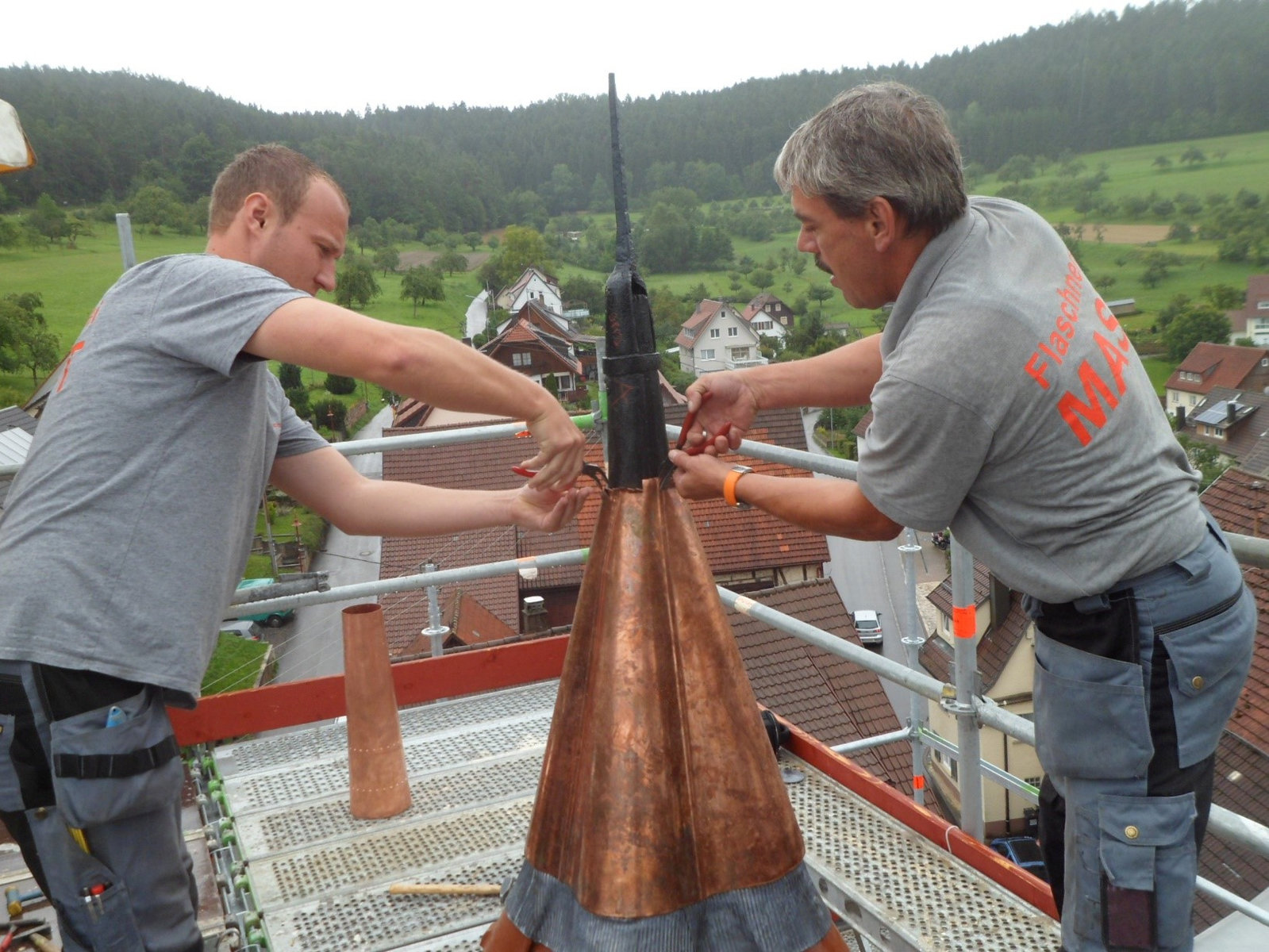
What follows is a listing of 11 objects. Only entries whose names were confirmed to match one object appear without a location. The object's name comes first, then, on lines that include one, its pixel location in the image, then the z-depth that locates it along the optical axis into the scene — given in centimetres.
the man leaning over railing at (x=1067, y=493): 178
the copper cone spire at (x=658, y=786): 203
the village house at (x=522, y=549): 1331
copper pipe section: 304
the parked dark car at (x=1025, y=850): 1130
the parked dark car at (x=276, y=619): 2374
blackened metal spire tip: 211
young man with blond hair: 188
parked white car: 2366
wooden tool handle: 264
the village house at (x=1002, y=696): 1052
